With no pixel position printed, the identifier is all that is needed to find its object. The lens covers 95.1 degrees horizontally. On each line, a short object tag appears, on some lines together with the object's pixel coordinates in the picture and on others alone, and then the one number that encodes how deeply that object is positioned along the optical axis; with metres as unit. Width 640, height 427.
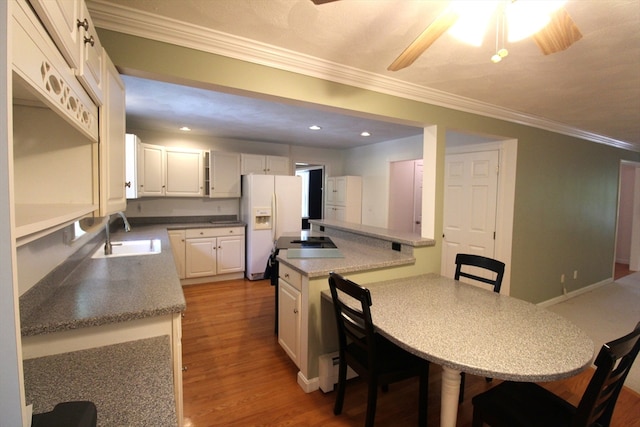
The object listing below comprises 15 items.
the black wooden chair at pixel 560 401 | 1.05
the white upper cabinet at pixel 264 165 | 4.88
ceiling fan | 1.06
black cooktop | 2.78
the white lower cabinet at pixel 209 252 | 4.30
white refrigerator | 4.60
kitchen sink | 2.54
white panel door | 3.39
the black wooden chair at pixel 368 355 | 1.55
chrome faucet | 2.45
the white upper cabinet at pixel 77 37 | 0.73
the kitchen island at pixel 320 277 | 2.07
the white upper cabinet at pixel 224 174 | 4.66
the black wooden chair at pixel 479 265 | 2.02
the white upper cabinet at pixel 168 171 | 4.19
